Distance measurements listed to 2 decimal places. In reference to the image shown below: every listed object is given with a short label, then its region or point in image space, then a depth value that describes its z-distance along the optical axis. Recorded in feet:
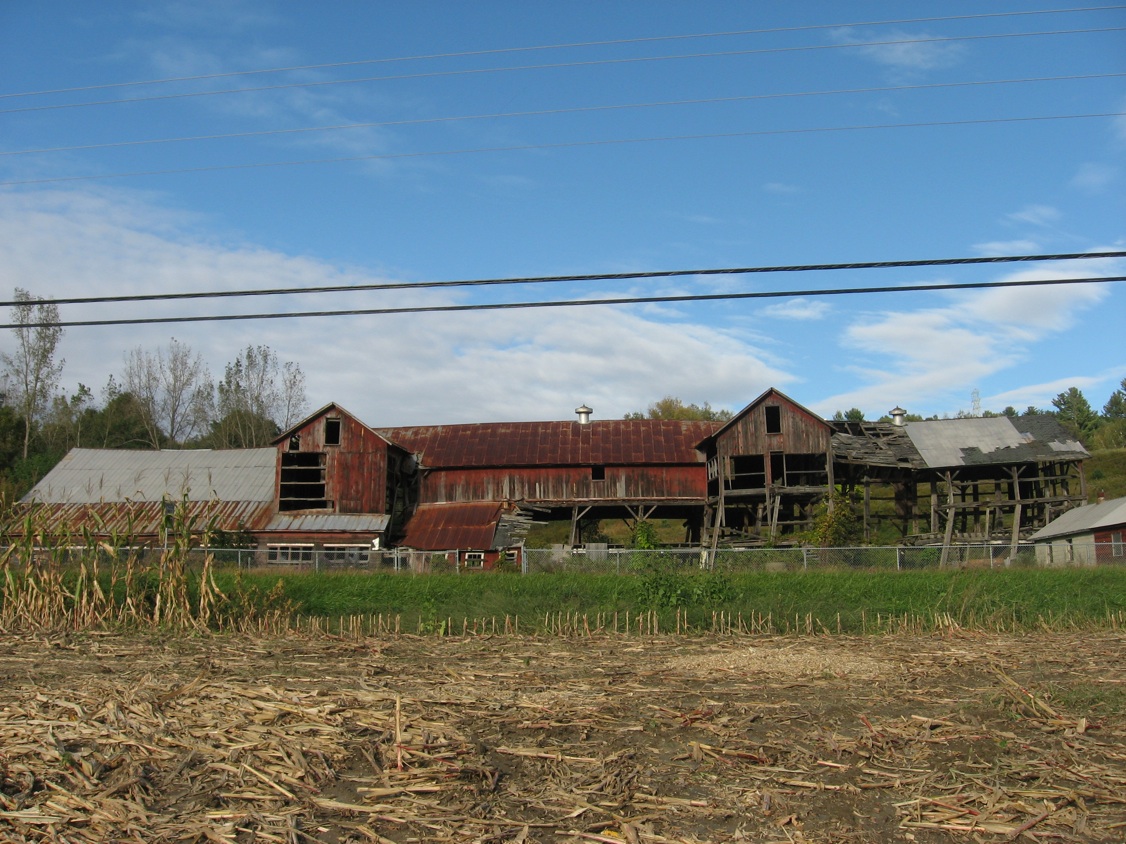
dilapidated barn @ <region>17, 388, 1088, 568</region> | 130.21
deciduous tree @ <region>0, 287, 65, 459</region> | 208.03
